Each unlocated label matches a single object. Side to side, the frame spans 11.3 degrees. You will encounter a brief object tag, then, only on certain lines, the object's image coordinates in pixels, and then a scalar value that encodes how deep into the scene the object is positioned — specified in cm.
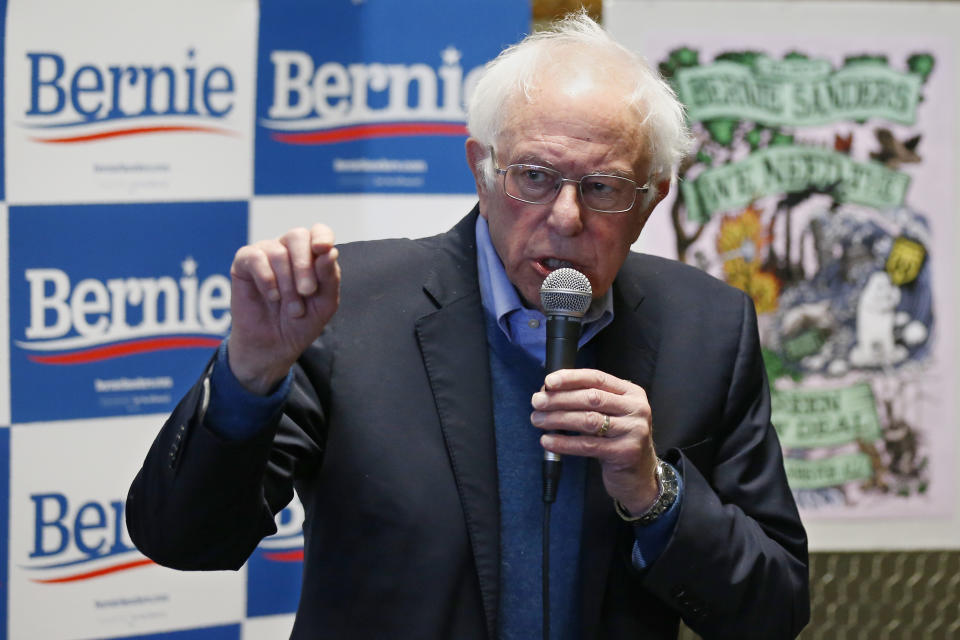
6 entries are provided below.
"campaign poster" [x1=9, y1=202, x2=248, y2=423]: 447
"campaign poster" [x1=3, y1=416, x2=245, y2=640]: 449
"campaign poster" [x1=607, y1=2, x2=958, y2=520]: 487
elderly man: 399
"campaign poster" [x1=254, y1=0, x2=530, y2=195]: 456
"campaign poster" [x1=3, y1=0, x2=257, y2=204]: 445
